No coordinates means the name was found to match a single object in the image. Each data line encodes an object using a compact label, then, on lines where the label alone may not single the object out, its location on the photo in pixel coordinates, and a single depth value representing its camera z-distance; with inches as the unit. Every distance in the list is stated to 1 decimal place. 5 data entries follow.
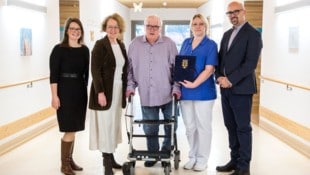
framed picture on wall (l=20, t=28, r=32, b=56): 200.4
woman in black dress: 141.7
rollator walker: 139.3
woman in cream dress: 136.5
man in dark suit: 137.0
